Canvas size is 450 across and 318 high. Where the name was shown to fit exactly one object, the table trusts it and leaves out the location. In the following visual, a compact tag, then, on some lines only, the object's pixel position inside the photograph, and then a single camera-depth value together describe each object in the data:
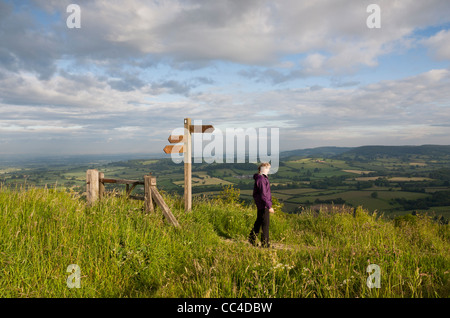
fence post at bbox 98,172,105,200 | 8.58
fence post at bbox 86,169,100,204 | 8.35
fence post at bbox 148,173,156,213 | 7.78
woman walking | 7.08
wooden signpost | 8.96
